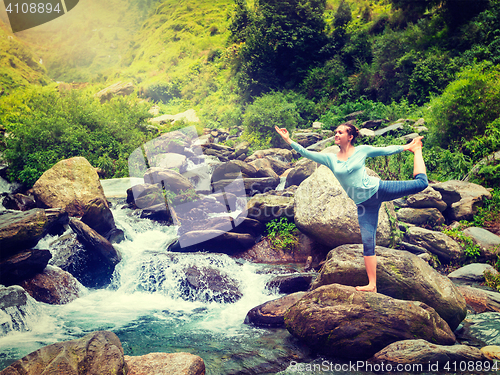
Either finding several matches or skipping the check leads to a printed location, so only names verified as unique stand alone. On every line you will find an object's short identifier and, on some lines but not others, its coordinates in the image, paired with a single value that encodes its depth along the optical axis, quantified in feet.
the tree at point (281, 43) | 87.92
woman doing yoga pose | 12.26
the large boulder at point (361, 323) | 14.07
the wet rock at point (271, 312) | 18.02
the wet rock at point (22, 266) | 20.44
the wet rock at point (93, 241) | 25.20
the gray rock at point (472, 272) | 22.59
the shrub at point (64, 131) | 43.57
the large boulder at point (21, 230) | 20.48
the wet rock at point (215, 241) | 28.81
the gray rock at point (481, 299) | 18.61
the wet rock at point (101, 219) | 28.22
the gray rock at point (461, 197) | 28.53
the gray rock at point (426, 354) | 12.89
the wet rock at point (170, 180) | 36.24
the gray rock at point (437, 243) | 24.88
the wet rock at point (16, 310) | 17.85
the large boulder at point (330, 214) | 23.34
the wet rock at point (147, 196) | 35.99
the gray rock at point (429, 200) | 28.91
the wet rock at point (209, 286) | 22.55
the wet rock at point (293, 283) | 22.22
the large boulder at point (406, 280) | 16.17
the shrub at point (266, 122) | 69.51
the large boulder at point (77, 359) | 10.25
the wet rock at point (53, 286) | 21.26
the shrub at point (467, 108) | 34.63
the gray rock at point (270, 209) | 30.36
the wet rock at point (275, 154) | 59.48
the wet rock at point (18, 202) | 33.37
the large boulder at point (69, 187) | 30.55
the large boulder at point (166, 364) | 11.81
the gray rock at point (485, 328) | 15.53
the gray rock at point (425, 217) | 28.48
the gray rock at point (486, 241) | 24.53
